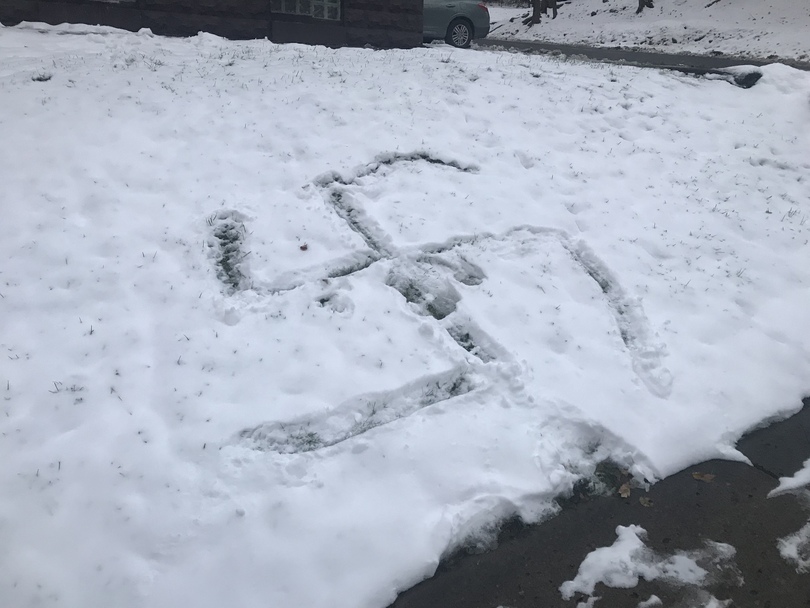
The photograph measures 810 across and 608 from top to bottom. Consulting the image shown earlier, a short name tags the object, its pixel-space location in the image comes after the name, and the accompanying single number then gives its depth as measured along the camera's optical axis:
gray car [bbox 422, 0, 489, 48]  15.50
